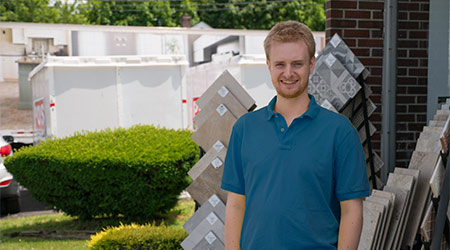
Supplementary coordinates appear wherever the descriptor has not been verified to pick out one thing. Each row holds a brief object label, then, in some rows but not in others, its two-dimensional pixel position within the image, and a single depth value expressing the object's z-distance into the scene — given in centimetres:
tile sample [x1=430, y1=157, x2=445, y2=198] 268
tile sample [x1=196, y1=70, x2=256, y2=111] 354
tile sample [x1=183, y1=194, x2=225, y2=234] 344
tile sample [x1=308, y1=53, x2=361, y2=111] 364
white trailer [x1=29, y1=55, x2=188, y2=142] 996
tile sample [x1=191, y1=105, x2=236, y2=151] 346
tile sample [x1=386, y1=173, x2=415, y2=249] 304
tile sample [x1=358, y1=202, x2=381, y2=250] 292
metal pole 466
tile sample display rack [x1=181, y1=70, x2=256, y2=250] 344
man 181
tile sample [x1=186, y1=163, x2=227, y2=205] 349
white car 905
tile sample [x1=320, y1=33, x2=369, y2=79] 374
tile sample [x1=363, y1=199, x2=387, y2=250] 294
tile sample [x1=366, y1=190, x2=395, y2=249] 299
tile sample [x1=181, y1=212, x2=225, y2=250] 341
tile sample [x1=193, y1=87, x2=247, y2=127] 351
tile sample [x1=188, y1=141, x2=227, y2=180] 344
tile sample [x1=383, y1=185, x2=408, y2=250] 303
